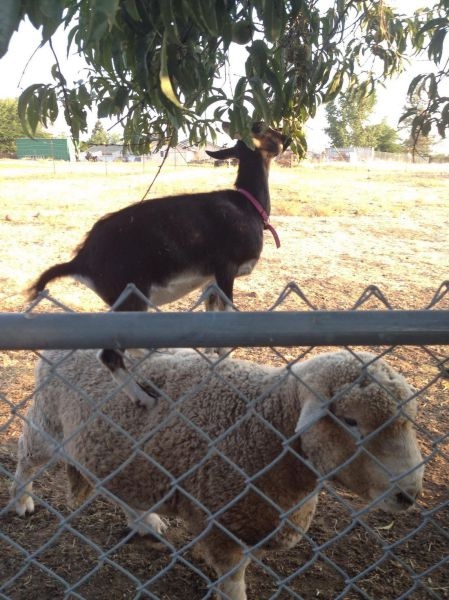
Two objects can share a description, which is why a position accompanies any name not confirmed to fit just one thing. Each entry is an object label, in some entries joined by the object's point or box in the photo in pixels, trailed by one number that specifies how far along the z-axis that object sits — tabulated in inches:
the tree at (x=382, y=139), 2436.0
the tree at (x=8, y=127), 1912.8
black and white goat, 143.6
